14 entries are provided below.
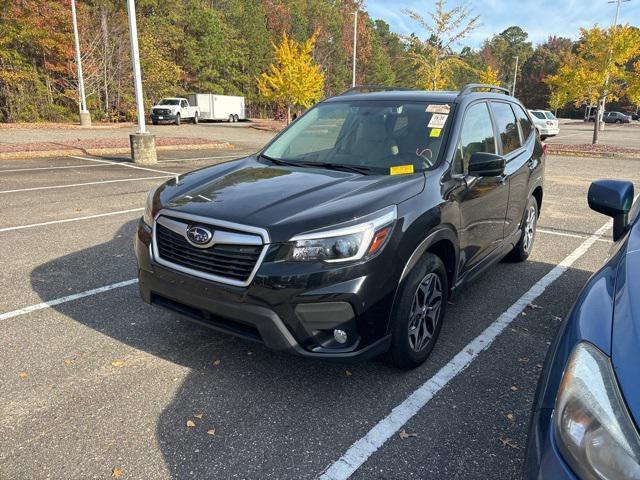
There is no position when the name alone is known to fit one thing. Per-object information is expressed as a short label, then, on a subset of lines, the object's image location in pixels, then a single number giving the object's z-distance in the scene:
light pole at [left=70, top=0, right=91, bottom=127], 26.29
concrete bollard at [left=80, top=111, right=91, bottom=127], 29.28
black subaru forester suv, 2.68
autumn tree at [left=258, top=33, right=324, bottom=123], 33.28
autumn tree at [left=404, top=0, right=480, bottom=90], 29.34
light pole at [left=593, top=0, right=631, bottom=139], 21.67
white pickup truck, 35.50
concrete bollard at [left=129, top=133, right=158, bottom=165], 13.51
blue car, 1.32
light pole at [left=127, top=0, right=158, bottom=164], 12.92
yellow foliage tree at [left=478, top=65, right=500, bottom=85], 45.88
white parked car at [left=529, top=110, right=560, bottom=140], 31.06
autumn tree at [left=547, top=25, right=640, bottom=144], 21.05
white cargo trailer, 43.00
